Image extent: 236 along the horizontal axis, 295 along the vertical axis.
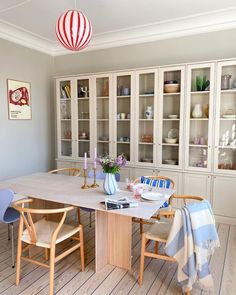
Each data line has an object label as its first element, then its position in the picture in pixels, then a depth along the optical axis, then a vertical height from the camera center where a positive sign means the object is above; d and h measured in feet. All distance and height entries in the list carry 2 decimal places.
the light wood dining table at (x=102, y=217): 7.08 -2.76
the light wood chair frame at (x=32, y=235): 6.20 -2.84
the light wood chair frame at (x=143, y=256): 6.49 -3.44
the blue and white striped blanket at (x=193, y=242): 5.69 -2.72
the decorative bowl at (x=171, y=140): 11.79 -0.57
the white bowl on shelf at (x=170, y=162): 11.82 -1.63
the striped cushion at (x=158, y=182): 9.12 -2.04
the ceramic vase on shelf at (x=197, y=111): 11.28 +0.80
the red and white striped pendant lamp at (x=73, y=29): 6.86 +2.84
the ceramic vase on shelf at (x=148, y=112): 12.21 +0.81
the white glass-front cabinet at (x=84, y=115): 13.43 +0.74
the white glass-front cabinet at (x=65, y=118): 14.06 +0.56
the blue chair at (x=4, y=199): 7.04 -2.05
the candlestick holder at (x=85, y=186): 8.35 -1.99
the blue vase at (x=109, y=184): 7.55 -1.73
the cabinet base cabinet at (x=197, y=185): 11.13 -2.61
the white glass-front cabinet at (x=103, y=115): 13.00 +0.72
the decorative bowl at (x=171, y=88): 11.46 +1.92
